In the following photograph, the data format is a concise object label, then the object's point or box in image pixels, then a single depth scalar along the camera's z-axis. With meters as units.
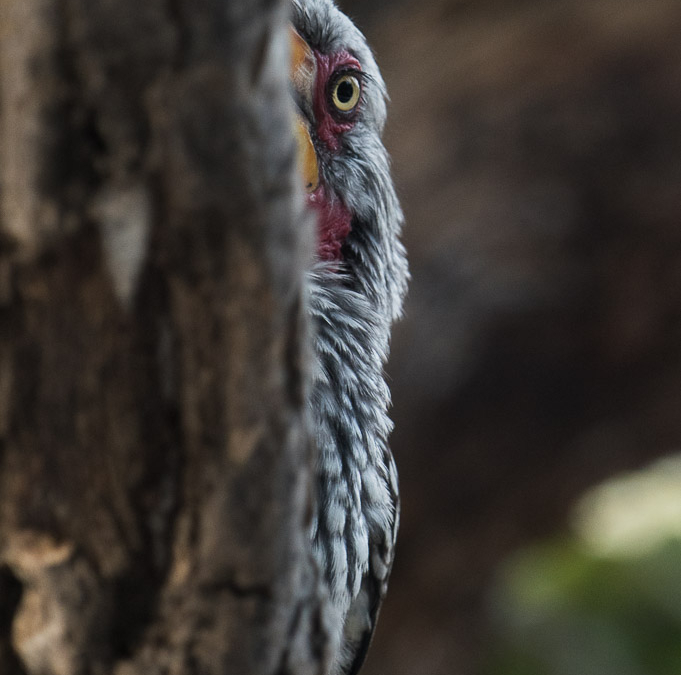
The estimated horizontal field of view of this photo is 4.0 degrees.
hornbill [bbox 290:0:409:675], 2.91
